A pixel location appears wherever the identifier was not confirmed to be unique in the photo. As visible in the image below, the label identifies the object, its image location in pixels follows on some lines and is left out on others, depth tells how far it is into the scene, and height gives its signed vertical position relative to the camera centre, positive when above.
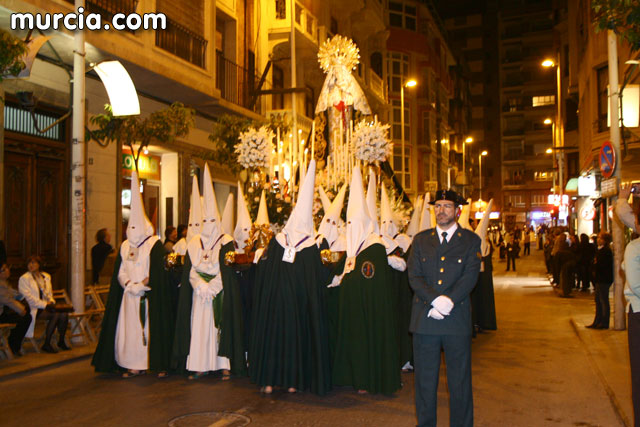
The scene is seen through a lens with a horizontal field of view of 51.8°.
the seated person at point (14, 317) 9.92 -1.08
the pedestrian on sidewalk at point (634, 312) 5.40 -0.61
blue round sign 12.16 +1.47
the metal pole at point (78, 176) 11.13 +1.18
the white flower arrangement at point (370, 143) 12.34 +1.85
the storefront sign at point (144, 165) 17.05 +2.16
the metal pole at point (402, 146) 47.59 +6.92
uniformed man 5.56 -0.59
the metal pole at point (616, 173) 12.21 +1.24
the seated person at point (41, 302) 10.24 -0.89
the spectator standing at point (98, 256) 13.68 -0.23
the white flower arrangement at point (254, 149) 10.88 +1.55
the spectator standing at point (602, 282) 12.77 -0.86
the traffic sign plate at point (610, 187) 12.04 +0.96
